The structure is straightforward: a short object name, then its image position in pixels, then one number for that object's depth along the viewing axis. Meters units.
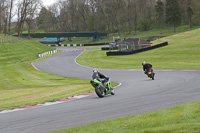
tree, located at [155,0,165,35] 111.81
